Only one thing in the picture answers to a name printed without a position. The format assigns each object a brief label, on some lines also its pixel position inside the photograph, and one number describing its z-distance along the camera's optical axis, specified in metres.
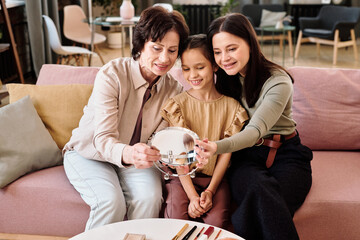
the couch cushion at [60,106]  2.07
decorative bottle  4.55
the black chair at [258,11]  6.73
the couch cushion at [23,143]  1.84
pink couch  1.73
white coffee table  1.33
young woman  1.50
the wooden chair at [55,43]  4.59
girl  1.67
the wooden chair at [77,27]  5.31
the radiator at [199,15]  7.53
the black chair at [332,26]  5.96
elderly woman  1.65
